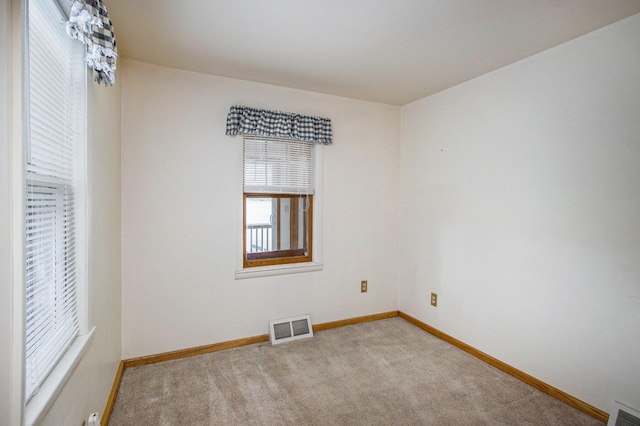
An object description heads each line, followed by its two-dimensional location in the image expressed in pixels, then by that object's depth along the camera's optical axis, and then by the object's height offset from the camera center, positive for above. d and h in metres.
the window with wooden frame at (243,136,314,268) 3.03 +0.09
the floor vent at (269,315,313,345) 3.05 -1.15
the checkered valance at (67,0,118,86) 1.26 +0.72
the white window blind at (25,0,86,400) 1.13 +0.08
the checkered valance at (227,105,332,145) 2.81 +0.78
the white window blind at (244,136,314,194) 3.00 +0.42
